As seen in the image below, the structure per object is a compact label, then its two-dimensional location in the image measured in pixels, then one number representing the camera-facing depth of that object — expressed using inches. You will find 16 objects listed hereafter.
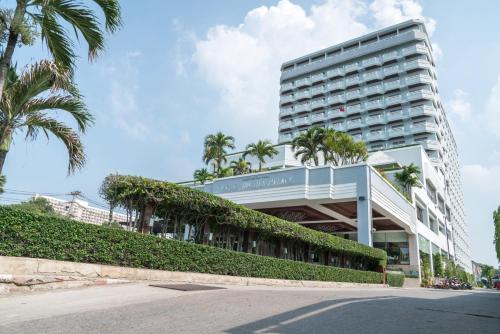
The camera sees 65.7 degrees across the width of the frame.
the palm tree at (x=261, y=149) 1813.5
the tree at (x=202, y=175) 1689.5
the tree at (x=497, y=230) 2128.0
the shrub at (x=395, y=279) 1119.6
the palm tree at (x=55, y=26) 308.7
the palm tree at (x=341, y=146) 1453.0
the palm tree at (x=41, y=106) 338.3
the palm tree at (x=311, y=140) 1510.8
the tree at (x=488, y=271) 5029.5
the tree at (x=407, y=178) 1497.3
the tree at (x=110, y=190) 475.8
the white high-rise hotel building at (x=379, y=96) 2947.8
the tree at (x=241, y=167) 1818.4
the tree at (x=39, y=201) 2719.0
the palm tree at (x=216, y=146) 1785.2
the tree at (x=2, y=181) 1283.5
